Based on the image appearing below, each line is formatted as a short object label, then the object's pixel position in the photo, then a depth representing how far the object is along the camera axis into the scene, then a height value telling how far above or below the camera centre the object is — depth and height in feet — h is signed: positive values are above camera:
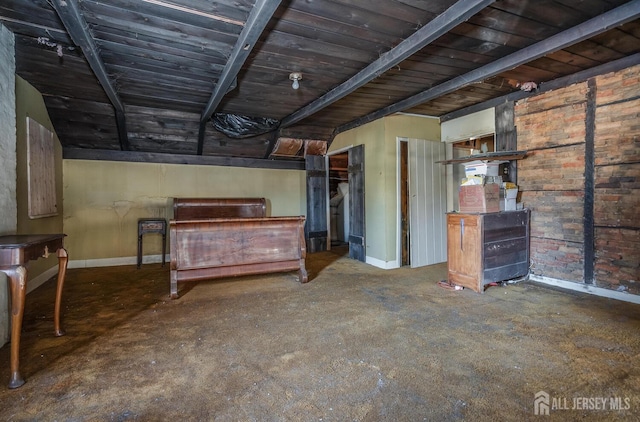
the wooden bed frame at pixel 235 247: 10.67 -1.60
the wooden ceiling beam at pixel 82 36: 6.29 +4.15
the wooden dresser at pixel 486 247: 10.64 -1.70
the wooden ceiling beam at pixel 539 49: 6.72 +4.07
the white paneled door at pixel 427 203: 14.88 -0.05
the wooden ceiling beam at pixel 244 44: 6.19 +4.04
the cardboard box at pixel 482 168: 10.93 +1.23
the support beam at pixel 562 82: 9.35 +4.22
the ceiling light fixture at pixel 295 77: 10.04 +4.29
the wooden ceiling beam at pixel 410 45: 6.31 +4.02
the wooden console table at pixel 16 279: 5.49 -1.28
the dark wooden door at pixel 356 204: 16.28 -0.04
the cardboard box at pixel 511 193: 11.44 +0.30
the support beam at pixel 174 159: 15.44 +2.69
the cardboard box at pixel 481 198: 10.64 +0.12
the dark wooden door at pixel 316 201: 18.97 +0.18
